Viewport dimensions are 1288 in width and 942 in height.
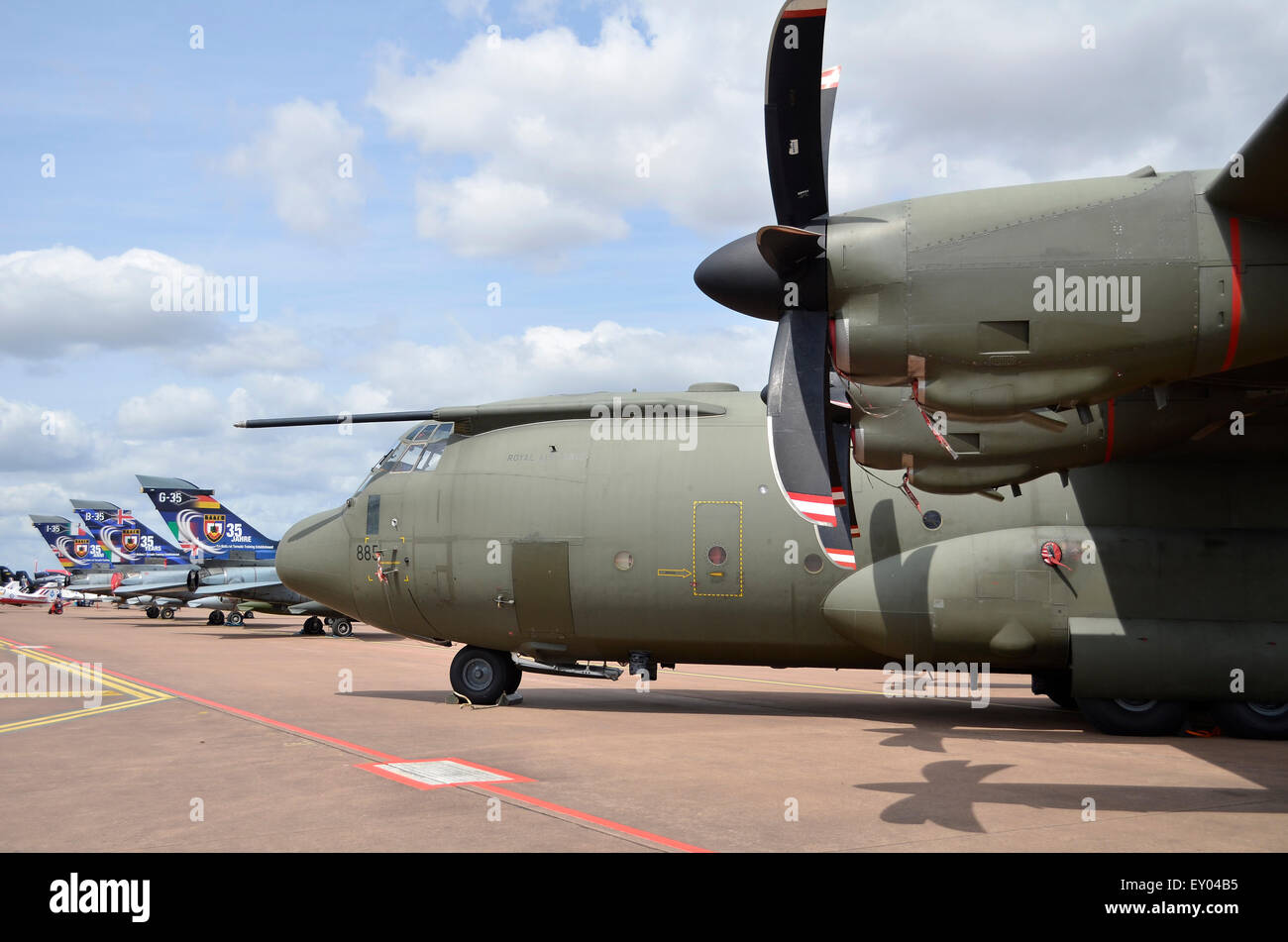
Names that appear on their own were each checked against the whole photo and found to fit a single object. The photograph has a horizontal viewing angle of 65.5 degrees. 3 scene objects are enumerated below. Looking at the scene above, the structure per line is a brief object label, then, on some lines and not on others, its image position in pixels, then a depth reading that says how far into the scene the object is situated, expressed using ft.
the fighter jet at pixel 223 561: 139.54
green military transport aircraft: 24.09
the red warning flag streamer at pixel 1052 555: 42.19
